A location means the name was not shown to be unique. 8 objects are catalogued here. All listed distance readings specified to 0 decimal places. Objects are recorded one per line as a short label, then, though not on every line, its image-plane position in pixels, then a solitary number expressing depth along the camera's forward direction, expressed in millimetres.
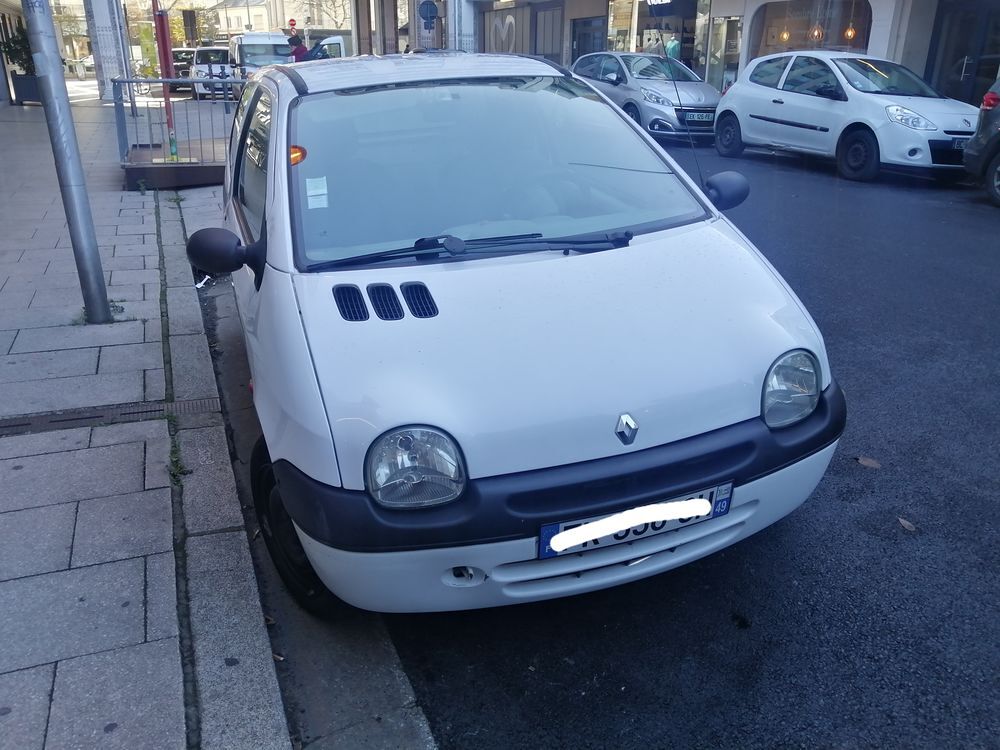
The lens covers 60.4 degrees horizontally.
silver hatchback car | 13773
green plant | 20891
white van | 29562
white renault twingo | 2334
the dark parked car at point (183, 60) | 35062
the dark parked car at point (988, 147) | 9195
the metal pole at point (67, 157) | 5109
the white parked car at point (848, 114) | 10461
